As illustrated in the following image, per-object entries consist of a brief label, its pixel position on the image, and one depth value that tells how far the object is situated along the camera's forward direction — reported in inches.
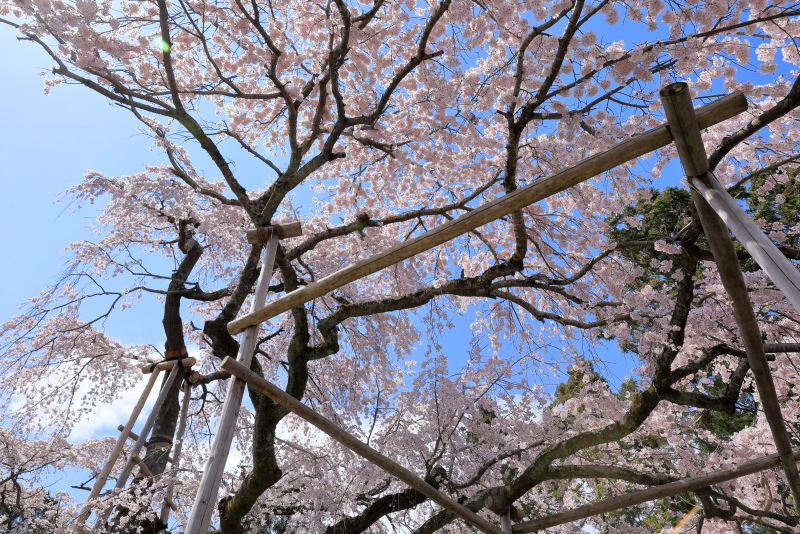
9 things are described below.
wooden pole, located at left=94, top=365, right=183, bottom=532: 152.7
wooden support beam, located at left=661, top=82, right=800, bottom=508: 70.0
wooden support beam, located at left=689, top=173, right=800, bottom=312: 55.1
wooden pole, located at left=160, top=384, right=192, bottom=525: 172.5
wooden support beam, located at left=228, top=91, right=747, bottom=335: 72.8
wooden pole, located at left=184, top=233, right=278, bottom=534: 93.0
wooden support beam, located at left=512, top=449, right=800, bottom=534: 122.4
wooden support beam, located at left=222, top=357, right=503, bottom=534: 103.3
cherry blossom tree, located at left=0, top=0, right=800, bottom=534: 152.4
